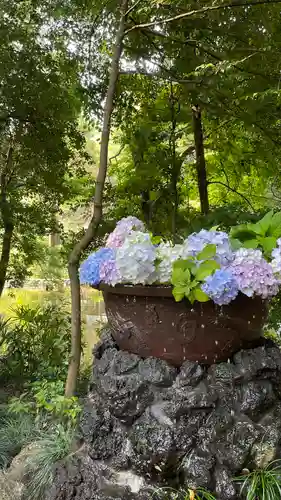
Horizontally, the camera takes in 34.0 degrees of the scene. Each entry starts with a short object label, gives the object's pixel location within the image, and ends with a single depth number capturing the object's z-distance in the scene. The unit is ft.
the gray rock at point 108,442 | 5.30
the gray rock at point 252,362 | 5.12
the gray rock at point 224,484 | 4.77
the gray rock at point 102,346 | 5.91
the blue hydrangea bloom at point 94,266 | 5.58
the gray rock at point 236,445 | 4.89
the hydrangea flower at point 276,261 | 4.91
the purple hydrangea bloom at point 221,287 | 4.67
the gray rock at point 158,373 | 5.15
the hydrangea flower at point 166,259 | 5.15
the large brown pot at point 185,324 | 5.08
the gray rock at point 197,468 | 4.83
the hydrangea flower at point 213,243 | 5.03
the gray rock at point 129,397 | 5.16
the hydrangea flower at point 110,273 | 5.32
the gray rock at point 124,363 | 5.34
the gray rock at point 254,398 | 5.00
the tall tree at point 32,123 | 10.86
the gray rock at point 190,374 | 5.06
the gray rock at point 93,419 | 5.46
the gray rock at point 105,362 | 5.59
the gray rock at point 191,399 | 4.93
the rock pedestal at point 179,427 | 4.89
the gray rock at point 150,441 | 4.84
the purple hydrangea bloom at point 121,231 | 5.98
